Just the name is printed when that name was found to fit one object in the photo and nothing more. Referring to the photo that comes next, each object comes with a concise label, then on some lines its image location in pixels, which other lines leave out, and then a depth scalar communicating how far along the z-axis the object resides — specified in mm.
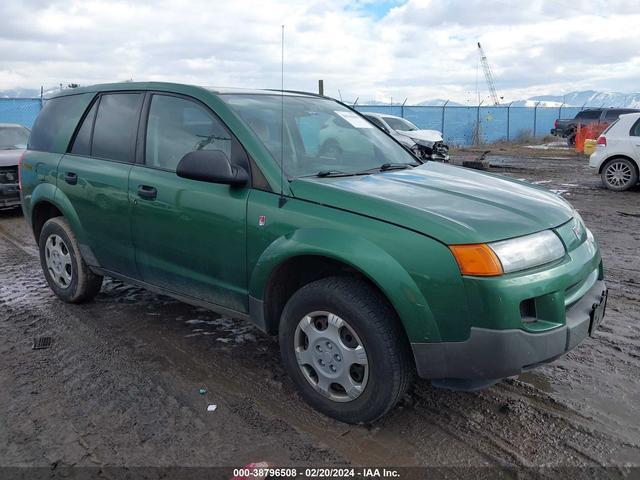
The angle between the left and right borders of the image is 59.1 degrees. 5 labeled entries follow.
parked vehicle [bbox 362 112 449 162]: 15719
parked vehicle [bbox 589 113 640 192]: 11430
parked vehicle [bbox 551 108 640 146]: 26438
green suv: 2637
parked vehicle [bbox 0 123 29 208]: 9125
